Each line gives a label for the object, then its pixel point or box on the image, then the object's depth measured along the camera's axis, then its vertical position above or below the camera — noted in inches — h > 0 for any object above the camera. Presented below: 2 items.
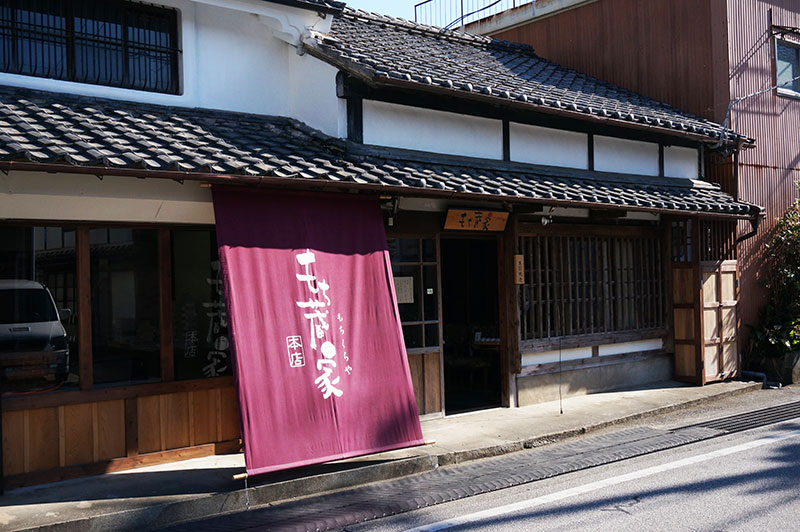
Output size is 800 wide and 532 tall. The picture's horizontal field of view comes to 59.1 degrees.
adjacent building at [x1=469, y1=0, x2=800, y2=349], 551.8 +161.2
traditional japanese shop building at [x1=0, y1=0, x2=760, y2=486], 290.5 +37.2
